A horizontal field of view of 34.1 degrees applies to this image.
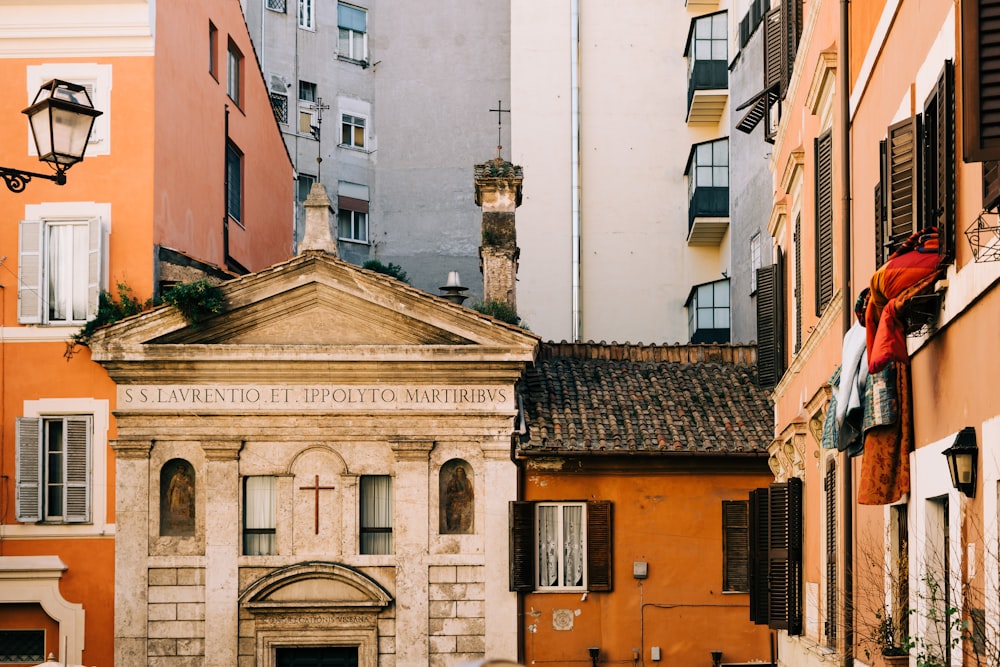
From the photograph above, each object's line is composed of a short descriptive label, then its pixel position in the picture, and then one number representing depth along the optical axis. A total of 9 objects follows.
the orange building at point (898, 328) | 8.02
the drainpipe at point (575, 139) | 35.50
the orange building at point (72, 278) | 23.23
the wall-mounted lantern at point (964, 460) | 8.15
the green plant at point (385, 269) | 26.69
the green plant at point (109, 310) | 23.42
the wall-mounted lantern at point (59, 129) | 11.03
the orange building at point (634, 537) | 23.30
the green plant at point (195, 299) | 22.83
